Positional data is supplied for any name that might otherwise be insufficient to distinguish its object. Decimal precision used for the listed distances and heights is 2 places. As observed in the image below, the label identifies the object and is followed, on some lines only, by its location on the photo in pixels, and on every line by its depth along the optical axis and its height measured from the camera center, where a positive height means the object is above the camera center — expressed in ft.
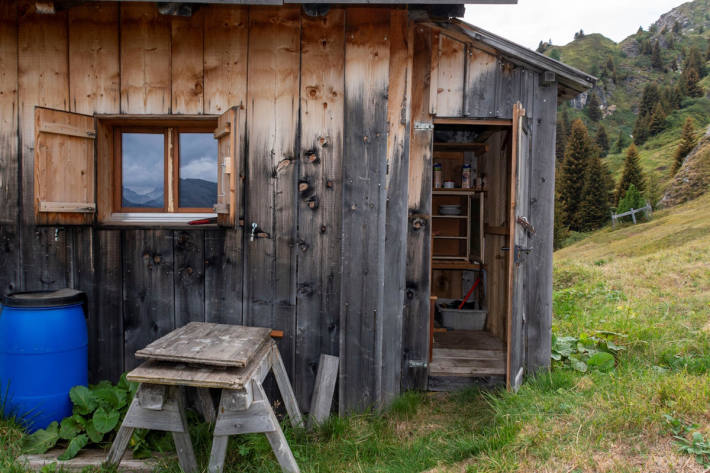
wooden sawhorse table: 7.73 -3.25
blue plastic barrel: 9.37 -2.85
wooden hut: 10.96 +1.22
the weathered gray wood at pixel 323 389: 10.73 -4.03
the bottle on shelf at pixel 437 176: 21.43 +2.25
